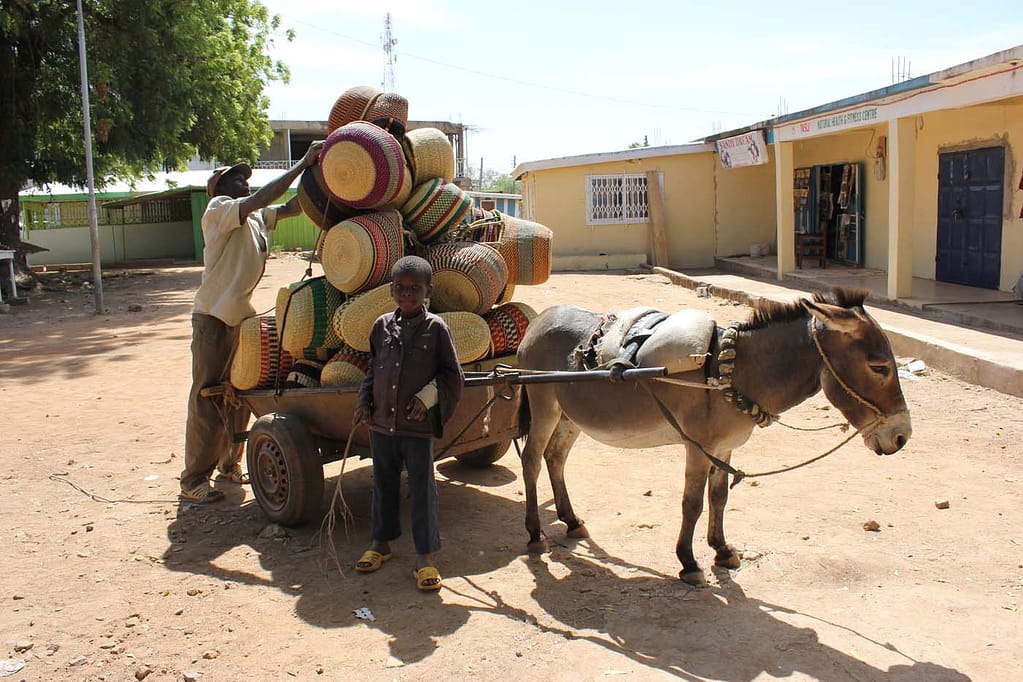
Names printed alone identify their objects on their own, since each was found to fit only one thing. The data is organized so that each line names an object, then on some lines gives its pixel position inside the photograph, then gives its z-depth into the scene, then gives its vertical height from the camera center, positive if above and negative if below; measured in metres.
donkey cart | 4.70 -1.02
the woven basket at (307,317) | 4.93 -0.35
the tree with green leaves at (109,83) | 16.91 +3.64
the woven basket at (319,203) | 4.97 +0.31
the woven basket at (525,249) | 5.30 +0.02
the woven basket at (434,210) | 5.11 +0.26
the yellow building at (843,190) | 11.57 +1.11
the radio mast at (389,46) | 40.62 +9.91
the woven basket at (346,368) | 4.75 -0.64
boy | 4.07 -0.67
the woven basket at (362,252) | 4.71 +0.02
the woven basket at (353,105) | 5.37 +0.95
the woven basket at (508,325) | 5.14 -0.45
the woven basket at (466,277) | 4.90 -0.14
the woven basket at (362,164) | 4.70 +0.50
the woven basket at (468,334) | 4.74 -0.46
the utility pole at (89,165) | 15.00 +1.73
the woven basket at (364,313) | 4.69 -0.32
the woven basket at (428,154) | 5.18 +0.61
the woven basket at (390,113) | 5.21 +0.88
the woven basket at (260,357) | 4.98 -0.59
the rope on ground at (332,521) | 4.30 -1.54
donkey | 3.58 -0.67
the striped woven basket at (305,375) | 4.94 -0.70
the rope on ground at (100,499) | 5.60 -1.59
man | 5.27 -0.27
